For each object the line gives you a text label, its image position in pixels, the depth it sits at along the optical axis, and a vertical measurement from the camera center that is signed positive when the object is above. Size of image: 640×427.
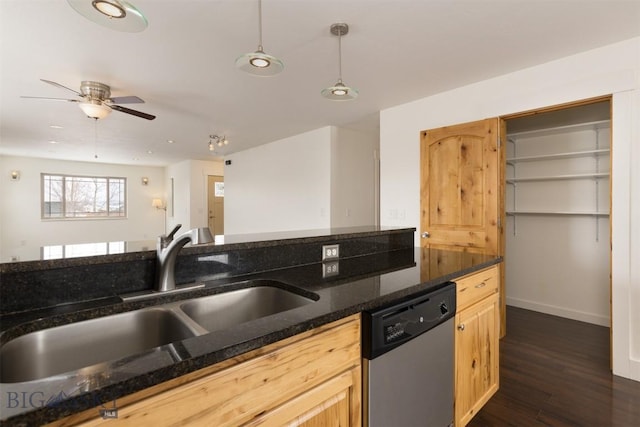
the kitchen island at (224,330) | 0.53 -0.30
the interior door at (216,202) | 8.23 +0.30
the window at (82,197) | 7.74 +0.44
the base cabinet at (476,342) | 1.53 -0.69
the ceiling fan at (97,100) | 2.94 +1.10
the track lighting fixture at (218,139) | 5.10 +1.32
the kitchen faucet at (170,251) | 1.11 -0.14
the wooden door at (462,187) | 2.88 +0.27
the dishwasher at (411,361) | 1.07 -0.58
